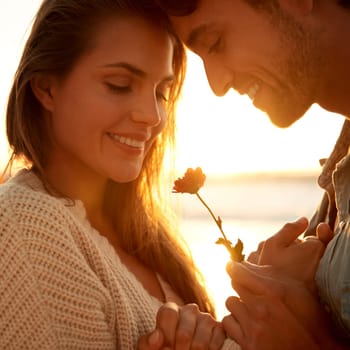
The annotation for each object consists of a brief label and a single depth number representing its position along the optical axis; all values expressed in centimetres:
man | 225
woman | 210
